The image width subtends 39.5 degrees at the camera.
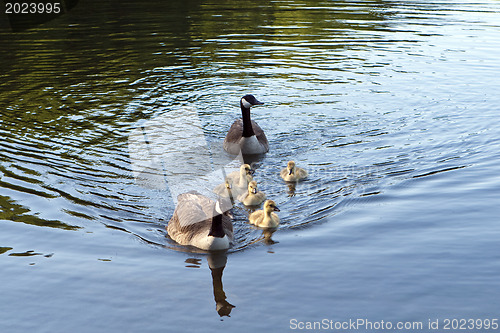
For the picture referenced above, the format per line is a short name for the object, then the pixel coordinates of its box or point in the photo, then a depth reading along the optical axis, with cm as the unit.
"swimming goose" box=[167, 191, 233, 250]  1088
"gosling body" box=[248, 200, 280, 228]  1156
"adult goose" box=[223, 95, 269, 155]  1542
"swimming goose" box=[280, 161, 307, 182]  1336
